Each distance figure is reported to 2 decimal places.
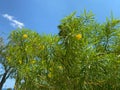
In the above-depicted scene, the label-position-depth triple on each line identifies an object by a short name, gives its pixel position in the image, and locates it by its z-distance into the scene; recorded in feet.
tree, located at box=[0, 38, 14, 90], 38.51
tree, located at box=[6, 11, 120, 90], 7.65
